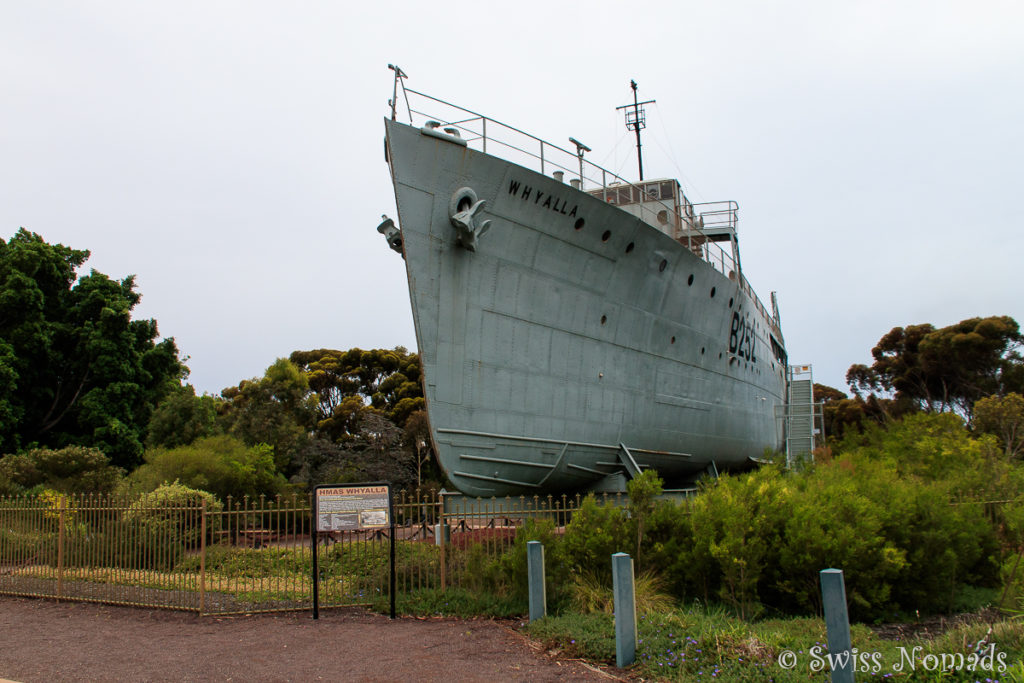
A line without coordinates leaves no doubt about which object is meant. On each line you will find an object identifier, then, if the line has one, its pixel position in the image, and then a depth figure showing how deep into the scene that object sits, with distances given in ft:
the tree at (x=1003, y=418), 69.10
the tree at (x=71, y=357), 78.54
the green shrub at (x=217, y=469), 59.06
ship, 37.73
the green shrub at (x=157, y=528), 29.78
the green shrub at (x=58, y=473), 55.88
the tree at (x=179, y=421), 80.74
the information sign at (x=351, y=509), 25.43
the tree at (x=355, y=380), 124.98
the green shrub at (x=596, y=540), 25.36
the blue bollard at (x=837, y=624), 14.15
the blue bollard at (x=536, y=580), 22.94
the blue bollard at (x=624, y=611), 18.07
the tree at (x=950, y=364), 140.15
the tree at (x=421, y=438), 104.47
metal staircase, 84.74
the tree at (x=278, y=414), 90.22
